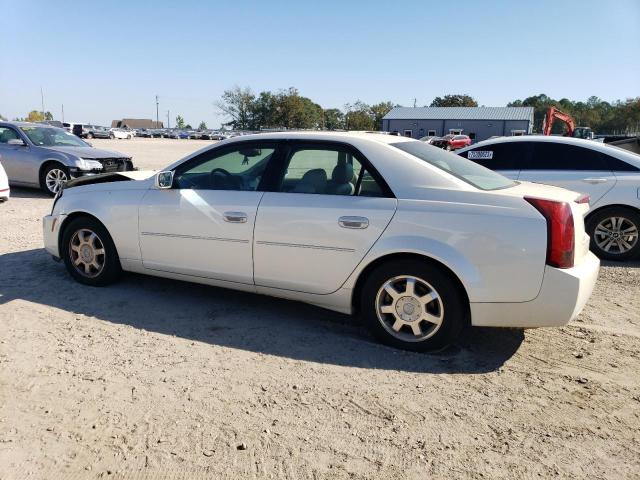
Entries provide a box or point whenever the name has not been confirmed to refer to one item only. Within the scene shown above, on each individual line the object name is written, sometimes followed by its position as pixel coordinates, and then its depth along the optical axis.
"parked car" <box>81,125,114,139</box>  63.71
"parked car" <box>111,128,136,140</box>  66.06
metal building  74.69
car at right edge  6.76
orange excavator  30.70
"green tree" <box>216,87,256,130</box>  114.88
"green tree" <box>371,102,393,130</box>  102.24
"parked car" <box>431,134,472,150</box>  47.01
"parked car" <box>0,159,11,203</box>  9.69
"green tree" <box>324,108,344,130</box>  108.38
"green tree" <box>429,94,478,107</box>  111.31
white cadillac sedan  3.49
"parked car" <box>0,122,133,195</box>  11.40
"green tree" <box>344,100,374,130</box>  96.31
